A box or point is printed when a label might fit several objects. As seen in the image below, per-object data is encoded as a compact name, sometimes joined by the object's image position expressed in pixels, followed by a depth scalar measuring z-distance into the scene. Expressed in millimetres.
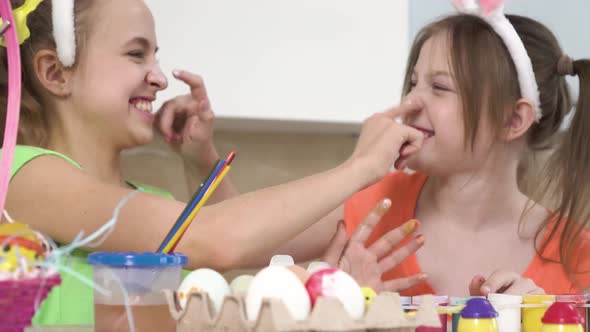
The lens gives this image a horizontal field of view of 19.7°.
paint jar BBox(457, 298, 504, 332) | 1360
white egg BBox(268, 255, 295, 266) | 1408
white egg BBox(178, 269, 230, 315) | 1291
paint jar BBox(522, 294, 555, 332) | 1437
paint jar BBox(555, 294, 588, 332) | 1447
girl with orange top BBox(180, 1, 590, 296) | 2051
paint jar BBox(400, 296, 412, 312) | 1383
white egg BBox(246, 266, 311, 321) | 1224
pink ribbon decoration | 1202
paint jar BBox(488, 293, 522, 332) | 1430
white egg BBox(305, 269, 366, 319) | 1233
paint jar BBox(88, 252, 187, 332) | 1274
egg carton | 1197
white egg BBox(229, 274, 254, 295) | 1326
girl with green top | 1539
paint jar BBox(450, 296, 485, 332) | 1402
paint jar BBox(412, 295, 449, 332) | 1377
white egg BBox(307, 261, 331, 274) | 1379
